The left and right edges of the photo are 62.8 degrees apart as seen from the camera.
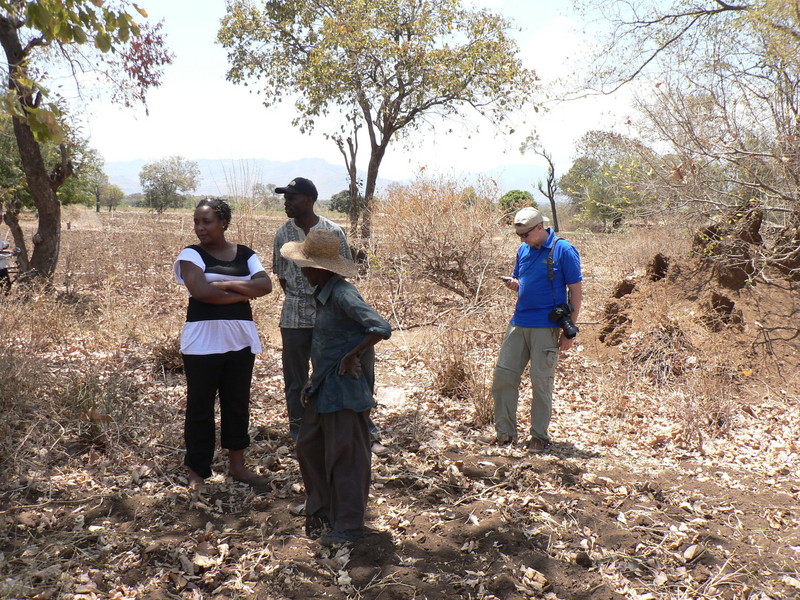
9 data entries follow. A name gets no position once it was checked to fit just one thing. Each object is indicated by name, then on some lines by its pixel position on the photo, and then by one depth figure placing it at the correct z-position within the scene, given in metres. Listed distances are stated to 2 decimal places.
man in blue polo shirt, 4.79
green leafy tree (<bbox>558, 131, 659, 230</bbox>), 9.23
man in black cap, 4.46
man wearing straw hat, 3.30
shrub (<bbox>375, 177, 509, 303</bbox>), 10.41
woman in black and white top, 3.76
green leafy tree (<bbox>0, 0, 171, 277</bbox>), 9.78
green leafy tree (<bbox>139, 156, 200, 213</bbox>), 55.66
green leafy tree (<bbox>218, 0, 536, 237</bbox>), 15.34
